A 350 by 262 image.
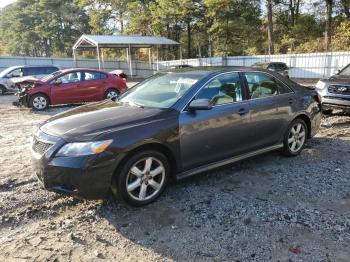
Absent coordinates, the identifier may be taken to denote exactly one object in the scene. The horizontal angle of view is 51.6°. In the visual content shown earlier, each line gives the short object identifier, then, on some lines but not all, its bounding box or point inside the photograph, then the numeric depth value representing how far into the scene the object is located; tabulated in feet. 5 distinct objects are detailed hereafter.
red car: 41.34
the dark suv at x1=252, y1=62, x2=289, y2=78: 70.29
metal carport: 95.03
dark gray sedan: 12.77
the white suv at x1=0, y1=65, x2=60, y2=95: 60.03
